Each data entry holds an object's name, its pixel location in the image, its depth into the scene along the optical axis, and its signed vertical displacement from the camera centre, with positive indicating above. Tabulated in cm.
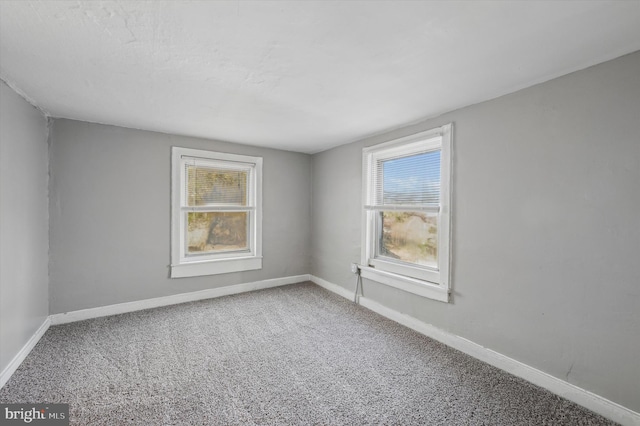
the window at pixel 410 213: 255 +0
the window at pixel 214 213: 342 -2
